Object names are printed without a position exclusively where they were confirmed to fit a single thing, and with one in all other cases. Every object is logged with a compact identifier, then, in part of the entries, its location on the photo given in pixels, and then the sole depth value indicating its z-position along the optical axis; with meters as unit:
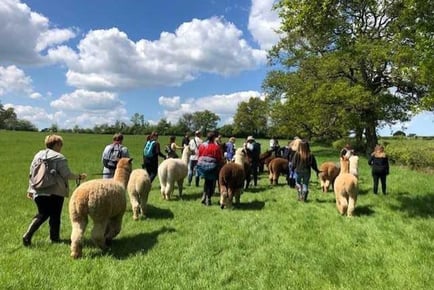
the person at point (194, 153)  15.05
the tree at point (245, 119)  96.00
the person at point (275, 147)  19.44
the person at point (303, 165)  11.30
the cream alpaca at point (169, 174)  11.91
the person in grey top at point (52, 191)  6.98
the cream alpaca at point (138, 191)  9.35
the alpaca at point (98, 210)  6.61
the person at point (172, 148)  14.80
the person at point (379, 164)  11.98
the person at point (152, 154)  12.93
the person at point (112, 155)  10.19
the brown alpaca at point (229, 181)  10.64
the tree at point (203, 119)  136.62
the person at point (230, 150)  16.19
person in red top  11.01
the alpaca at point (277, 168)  15.28
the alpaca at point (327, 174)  13.22
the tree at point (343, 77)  13.90
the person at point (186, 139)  16.87
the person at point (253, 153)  15.09
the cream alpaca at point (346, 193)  9.65
